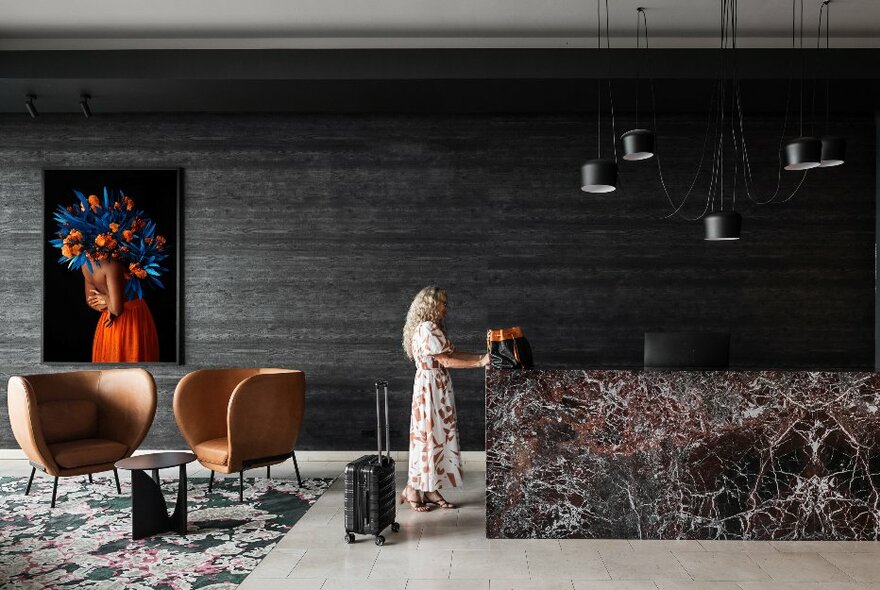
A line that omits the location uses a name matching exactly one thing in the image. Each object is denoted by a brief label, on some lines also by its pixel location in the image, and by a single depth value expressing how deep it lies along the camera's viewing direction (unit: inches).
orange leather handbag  179.6
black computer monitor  189.0
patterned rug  154.9
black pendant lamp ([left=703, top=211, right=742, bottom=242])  193.5
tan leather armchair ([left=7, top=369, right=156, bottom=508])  208.8
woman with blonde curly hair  201.2
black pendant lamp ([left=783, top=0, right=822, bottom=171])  181.0
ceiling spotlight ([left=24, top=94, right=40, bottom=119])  243.8
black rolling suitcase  173.2
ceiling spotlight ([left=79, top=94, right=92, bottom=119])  243.8
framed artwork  267.1
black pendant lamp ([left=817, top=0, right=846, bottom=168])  190.3
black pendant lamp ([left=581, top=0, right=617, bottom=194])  183.0
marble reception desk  176.7
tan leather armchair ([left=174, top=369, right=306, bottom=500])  213.9
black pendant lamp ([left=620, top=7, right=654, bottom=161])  180.2
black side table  180.2
